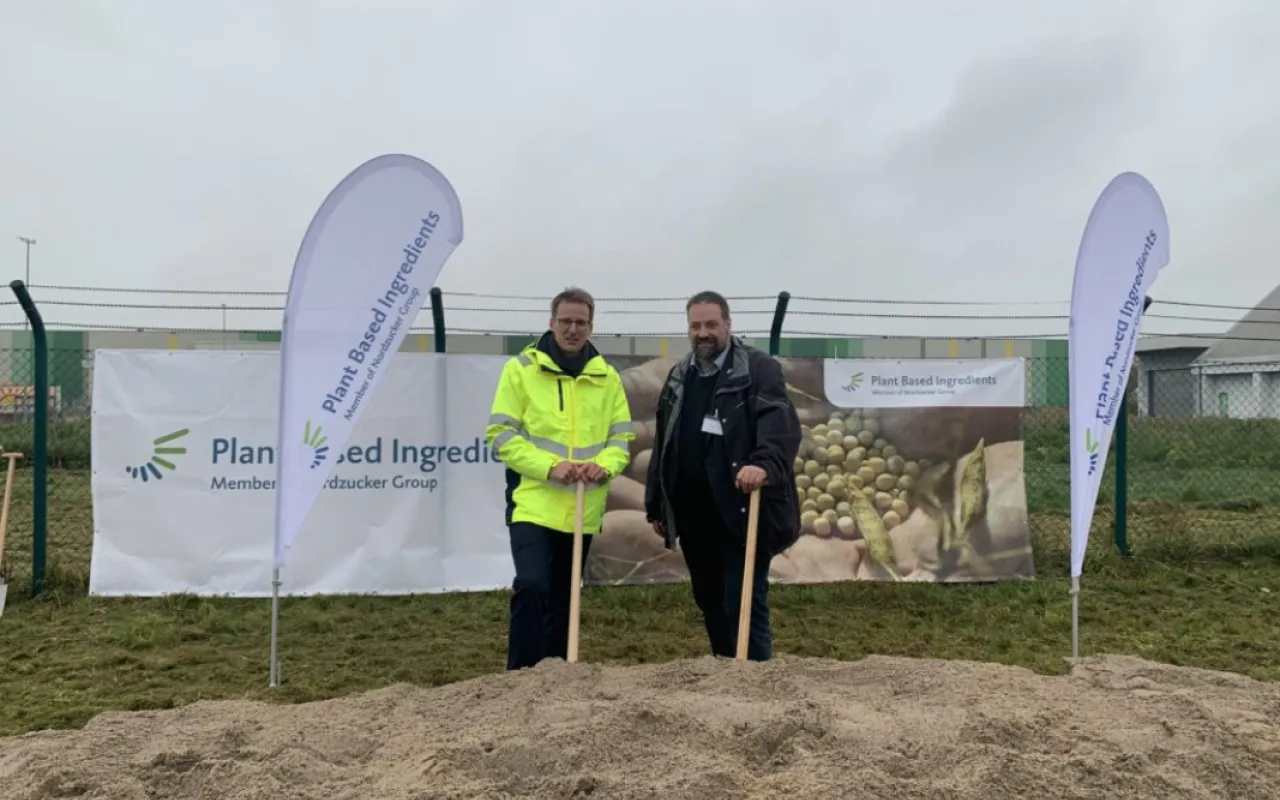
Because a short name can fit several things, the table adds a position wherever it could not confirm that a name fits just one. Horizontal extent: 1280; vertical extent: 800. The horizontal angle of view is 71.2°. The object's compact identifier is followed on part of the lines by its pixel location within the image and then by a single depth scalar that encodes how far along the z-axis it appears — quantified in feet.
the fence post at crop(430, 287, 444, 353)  20.88
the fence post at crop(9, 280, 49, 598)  19.27
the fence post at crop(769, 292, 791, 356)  21.07
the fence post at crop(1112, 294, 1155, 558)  22.97
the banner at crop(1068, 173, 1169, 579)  14.56
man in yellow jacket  12.78
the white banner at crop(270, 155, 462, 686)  13.73
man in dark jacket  12.68
